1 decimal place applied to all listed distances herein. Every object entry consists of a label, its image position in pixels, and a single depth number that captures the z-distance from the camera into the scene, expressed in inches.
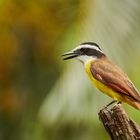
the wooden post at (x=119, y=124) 463.2
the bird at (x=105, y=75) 447.8
